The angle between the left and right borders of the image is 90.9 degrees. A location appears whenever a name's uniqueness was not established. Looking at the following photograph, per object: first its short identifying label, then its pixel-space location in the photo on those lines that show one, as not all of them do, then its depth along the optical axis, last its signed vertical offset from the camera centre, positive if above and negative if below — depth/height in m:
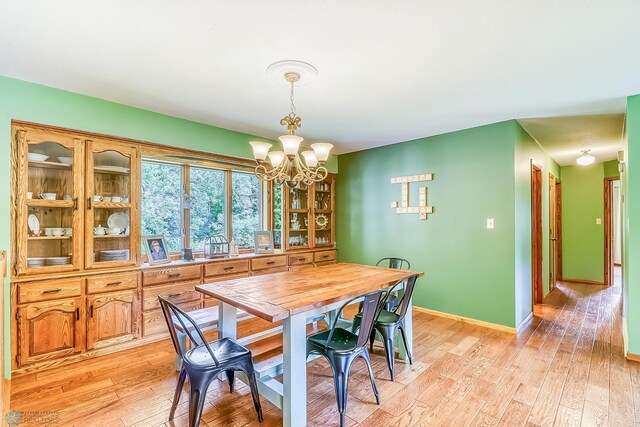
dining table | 1.86 -0.54
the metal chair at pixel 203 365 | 1.79 -0.88
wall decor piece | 4.21 +0.22
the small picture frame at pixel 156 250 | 3.28 -0.35
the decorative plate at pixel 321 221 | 5.14 -0.10
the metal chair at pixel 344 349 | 1.93 -0.88
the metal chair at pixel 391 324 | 2.43 -0.87
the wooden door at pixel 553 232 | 5.36 -0.34
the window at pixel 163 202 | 3.49 +0.17
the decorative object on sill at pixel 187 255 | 3.58 -0.44
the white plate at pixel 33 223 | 2.68 -0.05
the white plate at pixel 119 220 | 3.15 -0.03
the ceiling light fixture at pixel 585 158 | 4.82 +0.84
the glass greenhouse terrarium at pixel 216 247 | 3.80 -0.39
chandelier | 2.31 +0.46
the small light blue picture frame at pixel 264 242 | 4.27 -0.36
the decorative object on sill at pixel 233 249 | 3.98 -0.42
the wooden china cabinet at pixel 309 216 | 4.57 -0.01
